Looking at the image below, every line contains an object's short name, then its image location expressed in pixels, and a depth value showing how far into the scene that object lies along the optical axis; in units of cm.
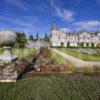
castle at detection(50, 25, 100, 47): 4305
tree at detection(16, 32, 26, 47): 3794
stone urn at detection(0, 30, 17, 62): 349
